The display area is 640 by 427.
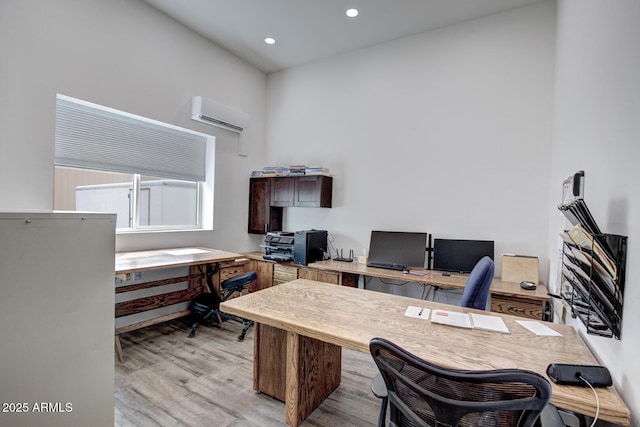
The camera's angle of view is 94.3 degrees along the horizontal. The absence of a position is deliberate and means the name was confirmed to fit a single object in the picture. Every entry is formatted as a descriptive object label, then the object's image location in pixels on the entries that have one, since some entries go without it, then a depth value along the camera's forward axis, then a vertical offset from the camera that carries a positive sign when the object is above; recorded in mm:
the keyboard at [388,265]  3549 -653
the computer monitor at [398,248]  3660 -452
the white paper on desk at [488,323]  1639 -628
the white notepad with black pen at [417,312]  1837 -635
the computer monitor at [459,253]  3355 -449
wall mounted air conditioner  3934 +1300
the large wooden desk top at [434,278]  2668 -694
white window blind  2992 +719
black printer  4180 -539
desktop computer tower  3975 -512
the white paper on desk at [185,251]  3605 -577
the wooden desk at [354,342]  1284 -643
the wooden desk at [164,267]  2854 -853
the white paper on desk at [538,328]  1615 -633
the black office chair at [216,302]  3445 -1209
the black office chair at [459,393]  846 -564
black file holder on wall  1174 -255
